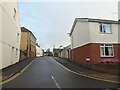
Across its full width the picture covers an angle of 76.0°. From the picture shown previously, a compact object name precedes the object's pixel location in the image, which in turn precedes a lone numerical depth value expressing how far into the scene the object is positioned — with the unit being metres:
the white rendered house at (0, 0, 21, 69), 7.64
